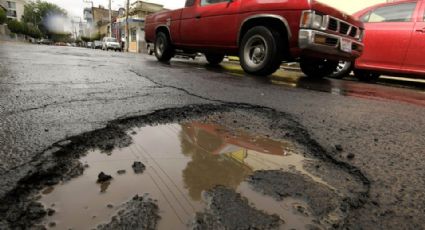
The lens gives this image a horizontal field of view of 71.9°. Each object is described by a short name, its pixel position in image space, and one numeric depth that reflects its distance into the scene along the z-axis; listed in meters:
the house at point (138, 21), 33.19
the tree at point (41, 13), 69.56
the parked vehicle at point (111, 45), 30.09
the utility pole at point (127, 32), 32.94
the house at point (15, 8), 75.25
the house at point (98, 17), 60.25
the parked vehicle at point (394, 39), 5.18
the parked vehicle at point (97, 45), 38.06
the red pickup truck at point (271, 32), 4.23
